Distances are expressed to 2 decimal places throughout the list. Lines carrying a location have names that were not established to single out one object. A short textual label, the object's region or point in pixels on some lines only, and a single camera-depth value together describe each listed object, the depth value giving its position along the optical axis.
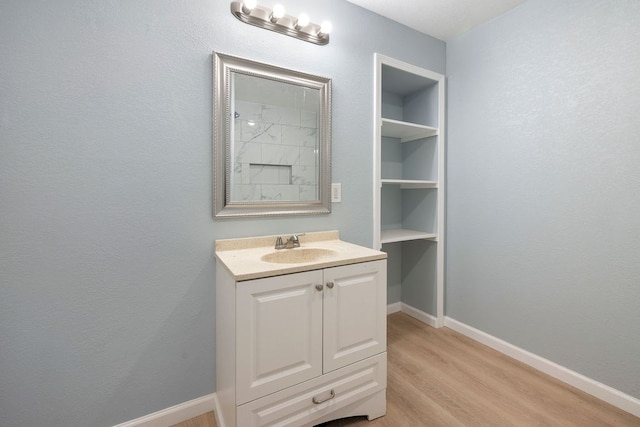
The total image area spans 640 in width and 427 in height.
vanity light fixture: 1.46
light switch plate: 1.82
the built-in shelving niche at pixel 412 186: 2.18
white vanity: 1.09
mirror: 1.46
